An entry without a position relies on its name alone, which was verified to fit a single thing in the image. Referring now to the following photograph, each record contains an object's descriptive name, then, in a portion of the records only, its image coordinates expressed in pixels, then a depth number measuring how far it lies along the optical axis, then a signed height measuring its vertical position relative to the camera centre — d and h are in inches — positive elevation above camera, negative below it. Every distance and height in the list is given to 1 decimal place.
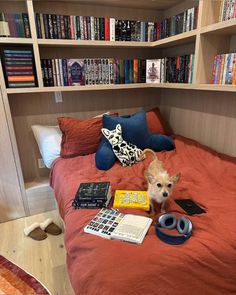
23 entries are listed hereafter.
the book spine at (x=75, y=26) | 71.0 +16.3
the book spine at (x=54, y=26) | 69.2 +16.2
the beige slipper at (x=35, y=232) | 67.2 -48.5
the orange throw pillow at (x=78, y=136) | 71.4 -19.5
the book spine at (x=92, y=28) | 72.5 +16.0
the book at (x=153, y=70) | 81.0 +1.7
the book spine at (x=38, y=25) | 67.3 +16.0
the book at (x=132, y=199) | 43.4 -25.4
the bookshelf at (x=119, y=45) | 59.7 +10.3
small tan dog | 42.1 -21.9
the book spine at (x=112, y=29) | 74.2 +15.9
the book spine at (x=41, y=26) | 67.8 +15.8
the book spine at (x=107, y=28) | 73.9 +16.2
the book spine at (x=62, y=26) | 69.8 +16.3
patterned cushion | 64.8 -22.1
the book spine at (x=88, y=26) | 72.4 +16.6
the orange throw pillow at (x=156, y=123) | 83.8 -18.7
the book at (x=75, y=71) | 74.2 +1.7
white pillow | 74.7 -22.2
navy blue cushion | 63.9 -21.1
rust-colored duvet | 28.5 -26.1
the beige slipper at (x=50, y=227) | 69.0 -48.3
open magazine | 34.4 -25.2
